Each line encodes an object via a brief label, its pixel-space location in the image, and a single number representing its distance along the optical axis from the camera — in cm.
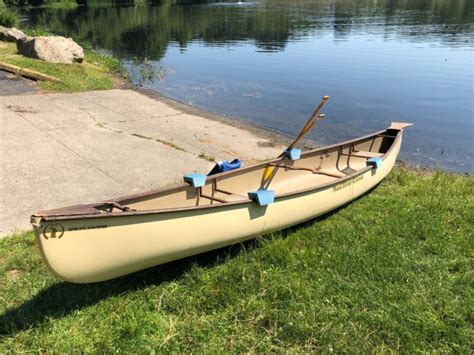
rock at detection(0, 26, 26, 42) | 2166
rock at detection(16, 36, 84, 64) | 1719
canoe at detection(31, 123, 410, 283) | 378
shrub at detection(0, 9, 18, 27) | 2714
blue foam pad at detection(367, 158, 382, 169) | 686
